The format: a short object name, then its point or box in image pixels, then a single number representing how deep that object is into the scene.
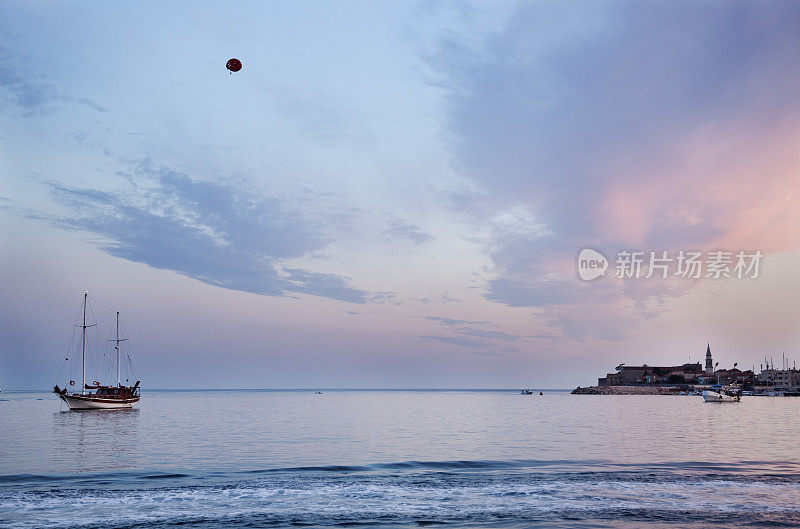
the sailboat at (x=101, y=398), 104.62
